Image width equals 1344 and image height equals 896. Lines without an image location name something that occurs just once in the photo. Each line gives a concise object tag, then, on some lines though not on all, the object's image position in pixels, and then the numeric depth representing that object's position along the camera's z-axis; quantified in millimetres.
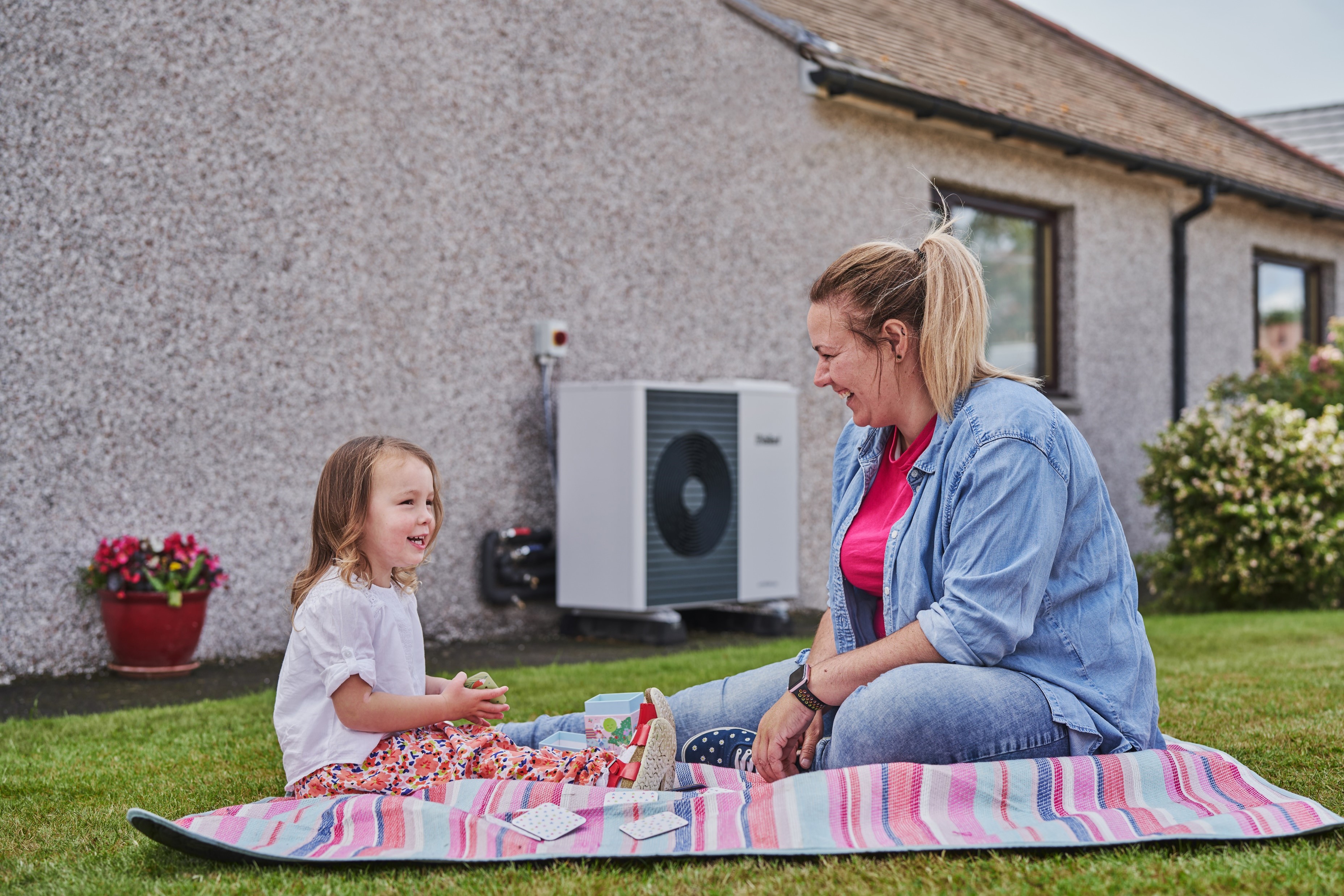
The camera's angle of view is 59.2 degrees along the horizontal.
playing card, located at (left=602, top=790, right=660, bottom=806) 2201
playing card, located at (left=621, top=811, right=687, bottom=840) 2080
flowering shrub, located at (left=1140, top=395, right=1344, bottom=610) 6785
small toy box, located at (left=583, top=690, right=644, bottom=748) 2713
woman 2107
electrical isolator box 5824
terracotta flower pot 4406
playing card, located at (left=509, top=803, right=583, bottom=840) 2092
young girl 2373
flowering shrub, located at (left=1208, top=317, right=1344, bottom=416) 7984
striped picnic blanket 2006
